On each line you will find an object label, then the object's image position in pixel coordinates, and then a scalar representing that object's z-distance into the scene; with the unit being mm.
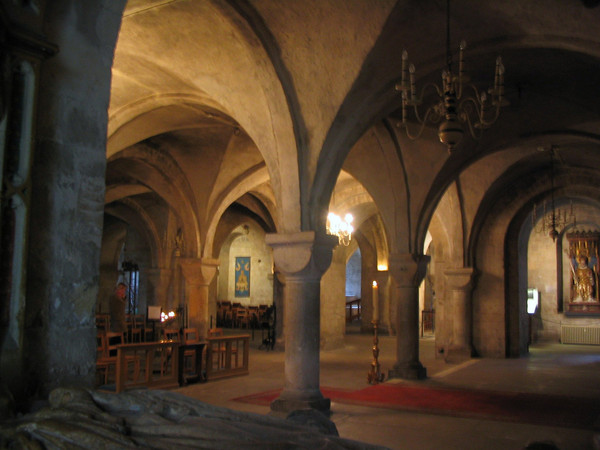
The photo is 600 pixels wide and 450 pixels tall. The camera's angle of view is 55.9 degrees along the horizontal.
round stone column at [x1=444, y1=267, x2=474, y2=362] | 13375
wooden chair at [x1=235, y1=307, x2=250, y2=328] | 22500
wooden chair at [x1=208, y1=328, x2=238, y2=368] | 10151
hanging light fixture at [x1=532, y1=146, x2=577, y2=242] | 13672
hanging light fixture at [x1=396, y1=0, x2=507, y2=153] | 4996
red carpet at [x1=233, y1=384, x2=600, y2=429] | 6707
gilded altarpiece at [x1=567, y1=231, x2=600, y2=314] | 18406
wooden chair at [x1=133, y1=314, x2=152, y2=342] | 13471
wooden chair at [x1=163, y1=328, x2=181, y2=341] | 9938
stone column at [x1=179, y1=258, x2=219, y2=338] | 12873
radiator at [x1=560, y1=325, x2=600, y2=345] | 18188
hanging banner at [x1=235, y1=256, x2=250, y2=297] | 24969
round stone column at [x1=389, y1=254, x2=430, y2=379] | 9844
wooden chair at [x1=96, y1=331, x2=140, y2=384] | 8234
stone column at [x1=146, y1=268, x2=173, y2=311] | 18062
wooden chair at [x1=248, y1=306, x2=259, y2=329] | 22203
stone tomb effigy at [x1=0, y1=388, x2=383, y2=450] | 2104
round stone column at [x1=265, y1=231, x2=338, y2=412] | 6699
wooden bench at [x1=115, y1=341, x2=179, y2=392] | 7570
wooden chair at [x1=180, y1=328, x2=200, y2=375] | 9273
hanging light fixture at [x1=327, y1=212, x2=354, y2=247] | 12734
